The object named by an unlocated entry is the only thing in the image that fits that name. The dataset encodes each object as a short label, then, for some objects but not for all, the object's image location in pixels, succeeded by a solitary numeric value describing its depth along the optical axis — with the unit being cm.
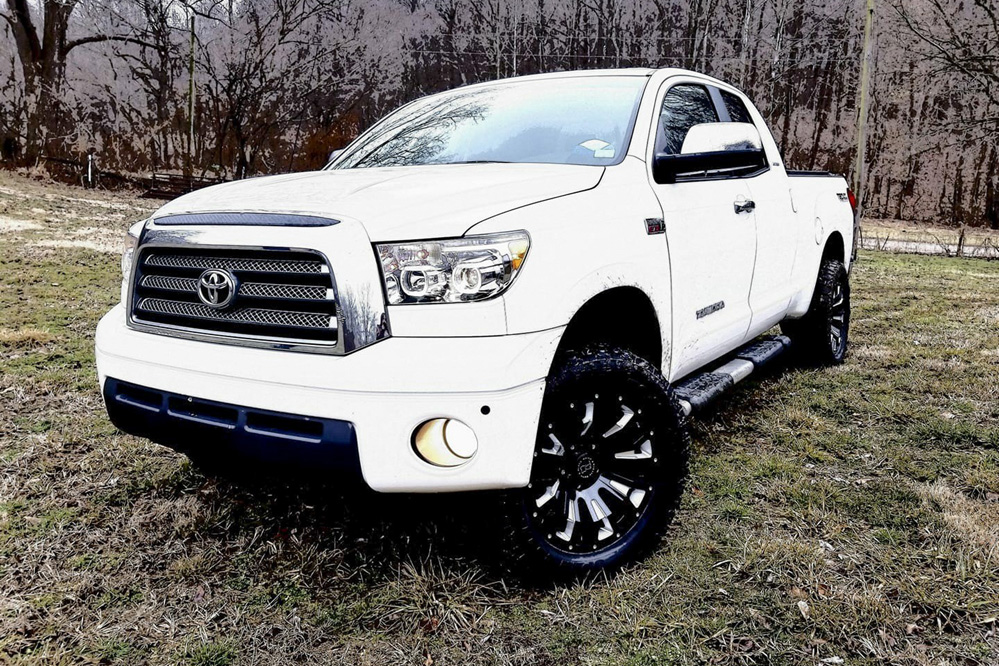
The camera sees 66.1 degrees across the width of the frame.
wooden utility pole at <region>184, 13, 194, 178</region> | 2620
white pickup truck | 224
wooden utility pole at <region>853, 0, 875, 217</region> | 1753
